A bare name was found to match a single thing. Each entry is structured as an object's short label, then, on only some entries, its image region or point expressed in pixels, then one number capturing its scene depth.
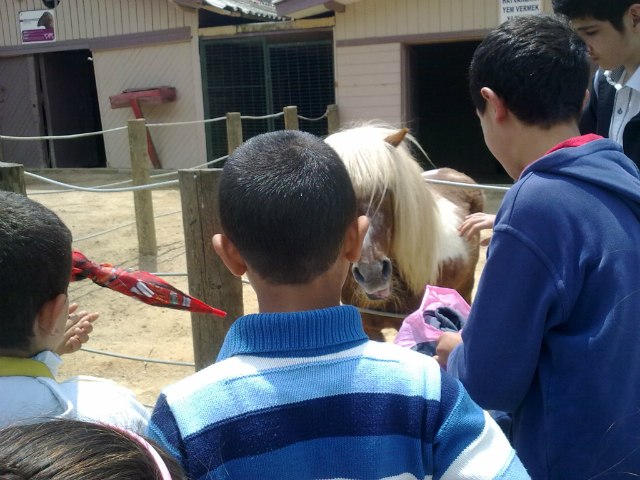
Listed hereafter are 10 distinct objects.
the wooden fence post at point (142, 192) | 5.34
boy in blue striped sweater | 0.79
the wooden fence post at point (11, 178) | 1.86
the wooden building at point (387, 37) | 7.99
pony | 2.32
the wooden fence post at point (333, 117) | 8.63
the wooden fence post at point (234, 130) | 5.67
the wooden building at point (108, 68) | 10.02
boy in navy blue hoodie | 1.01
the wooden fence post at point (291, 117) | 6.49
